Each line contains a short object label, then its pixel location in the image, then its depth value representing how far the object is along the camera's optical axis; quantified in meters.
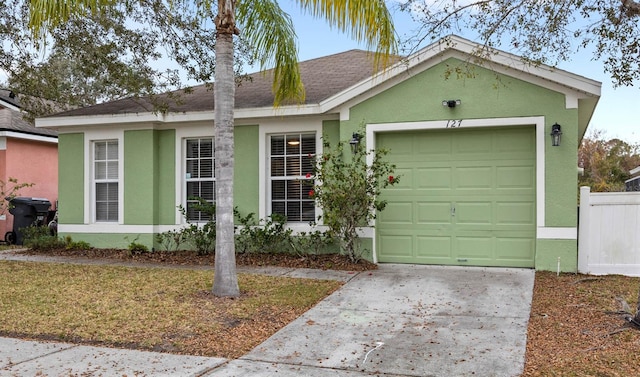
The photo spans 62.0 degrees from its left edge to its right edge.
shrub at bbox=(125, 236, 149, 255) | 10.88
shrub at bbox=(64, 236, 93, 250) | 11.44
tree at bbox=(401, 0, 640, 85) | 6.49
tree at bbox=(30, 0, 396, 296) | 6.64
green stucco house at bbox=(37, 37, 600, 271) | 8.42
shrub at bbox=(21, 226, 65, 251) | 11.59
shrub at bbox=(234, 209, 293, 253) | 10.05
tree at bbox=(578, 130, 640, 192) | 25.68
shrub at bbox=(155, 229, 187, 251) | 10.92
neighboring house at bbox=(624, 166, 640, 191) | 17.72
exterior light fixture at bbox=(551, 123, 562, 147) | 8.20
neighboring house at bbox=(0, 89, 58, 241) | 14.93
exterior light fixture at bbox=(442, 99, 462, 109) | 8.79
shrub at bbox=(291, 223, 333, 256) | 9.68
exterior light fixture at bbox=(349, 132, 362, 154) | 9.29
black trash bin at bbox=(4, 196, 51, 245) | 13.62
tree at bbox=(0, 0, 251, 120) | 9.65
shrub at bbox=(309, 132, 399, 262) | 8.76
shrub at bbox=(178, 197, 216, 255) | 10.36
